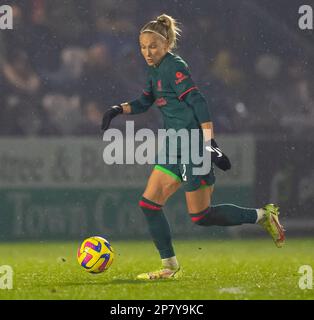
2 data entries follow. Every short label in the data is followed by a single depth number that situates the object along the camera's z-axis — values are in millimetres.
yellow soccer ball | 16594
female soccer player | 16172
